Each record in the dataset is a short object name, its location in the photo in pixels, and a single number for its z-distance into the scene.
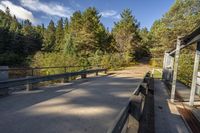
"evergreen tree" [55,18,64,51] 40.32
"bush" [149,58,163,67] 30.71
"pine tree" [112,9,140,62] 31.56
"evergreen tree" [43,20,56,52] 43.08
